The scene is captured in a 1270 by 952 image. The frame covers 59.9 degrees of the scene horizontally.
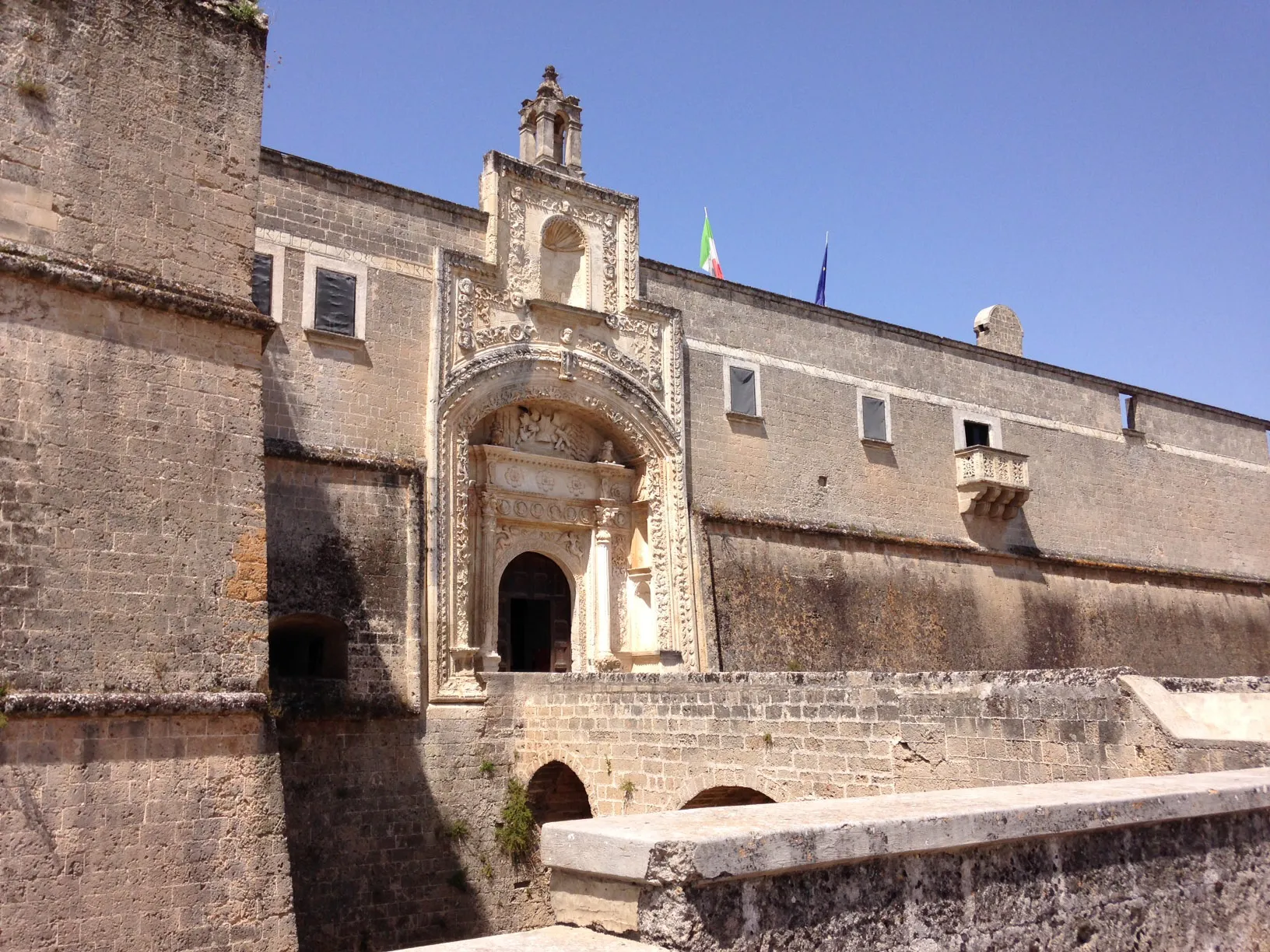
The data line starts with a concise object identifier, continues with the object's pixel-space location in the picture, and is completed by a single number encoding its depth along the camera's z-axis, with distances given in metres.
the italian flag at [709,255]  22.21
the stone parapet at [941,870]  2.87
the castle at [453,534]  7.84
